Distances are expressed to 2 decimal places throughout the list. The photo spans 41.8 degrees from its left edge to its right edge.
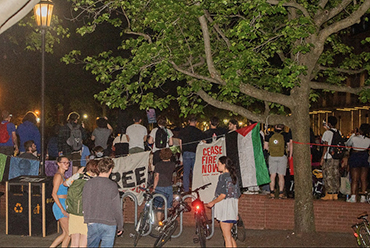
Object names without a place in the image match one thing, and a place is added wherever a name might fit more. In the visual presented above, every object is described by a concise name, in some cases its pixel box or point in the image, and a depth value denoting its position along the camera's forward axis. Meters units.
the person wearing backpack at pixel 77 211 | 7.70
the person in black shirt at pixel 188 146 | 12.24
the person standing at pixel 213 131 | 12.41
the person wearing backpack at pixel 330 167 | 12.15
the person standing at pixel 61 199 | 8.49
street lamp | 11.66
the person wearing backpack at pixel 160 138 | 12.28
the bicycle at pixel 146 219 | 10.26
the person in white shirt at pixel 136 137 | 13.16
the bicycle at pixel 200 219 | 9.23
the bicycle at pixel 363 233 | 8.78
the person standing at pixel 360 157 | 12.43
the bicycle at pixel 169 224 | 9.43
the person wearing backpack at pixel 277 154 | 12.19
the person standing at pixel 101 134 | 13.60
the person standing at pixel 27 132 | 13.93
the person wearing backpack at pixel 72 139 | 13.10
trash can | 10.57
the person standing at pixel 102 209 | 6.92
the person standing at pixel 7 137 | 14.05
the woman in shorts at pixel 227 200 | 8.27
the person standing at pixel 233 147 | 11.48
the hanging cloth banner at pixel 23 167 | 12.33
